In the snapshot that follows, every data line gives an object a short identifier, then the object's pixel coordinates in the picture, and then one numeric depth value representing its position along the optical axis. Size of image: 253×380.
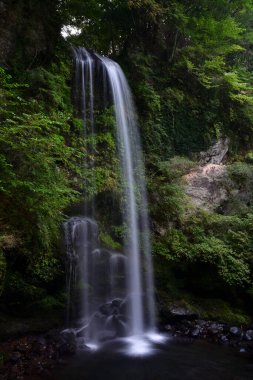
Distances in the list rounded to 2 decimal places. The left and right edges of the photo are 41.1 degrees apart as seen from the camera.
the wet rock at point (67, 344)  6.61
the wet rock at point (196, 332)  8.24
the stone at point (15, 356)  5.93
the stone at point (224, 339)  8.05
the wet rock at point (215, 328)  8.38
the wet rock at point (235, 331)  8.33
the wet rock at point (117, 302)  8.41
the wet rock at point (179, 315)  8.70
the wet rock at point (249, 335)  8.15
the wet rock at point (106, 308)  8.21
